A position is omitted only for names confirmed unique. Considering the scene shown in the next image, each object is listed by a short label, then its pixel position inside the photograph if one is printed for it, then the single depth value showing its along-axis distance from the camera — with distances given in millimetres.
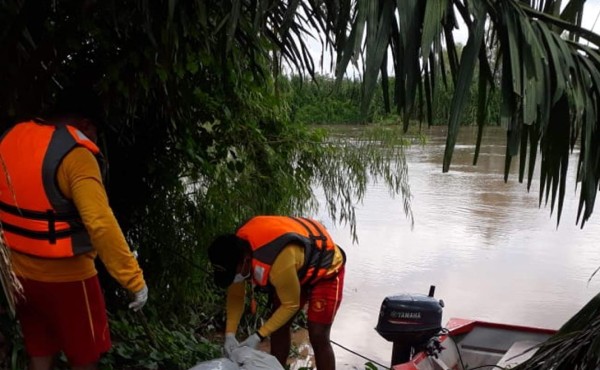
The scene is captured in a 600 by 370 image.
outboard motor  3732
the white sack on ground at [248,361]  2662
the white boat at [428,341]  3711
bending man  3111
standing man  2309
